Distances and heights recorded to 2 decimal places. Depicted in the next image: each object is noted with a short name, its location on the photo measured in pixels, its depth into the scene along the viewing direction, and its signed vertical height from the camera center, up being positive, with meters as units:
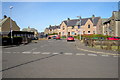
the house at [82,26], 42.89 +7.14
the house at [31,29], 71.70 +8.42
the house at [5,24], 34.00 +6.46
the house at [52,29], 69.44 +8.31
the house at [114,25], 28.65 +5.00
